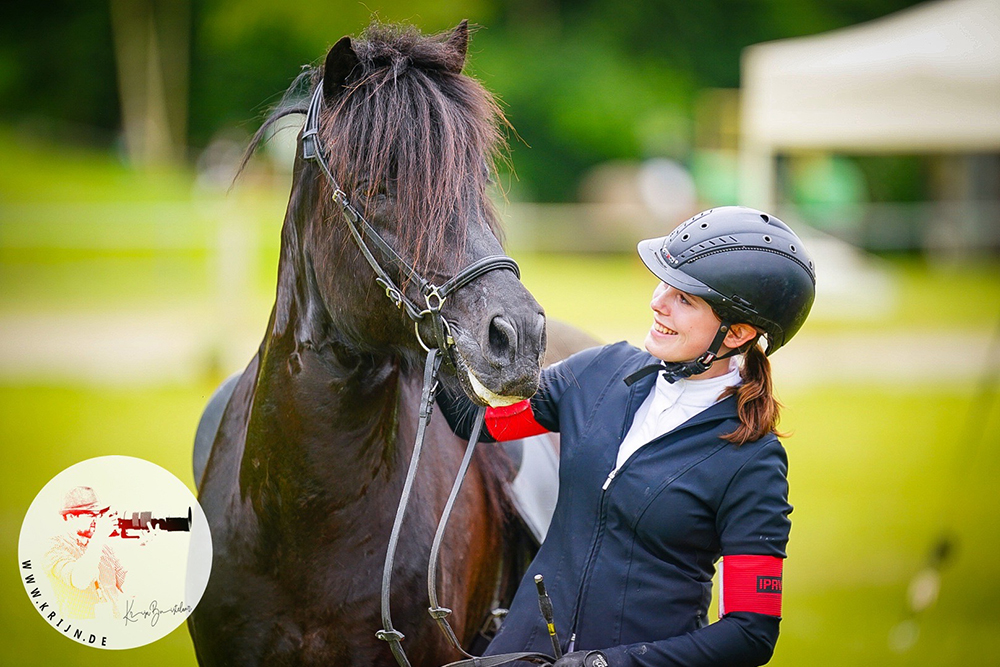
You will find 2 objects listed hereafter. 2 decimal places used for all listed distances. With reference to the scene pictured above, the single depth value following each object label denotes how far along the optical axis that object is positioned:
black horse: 6.70
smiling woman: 6.62
